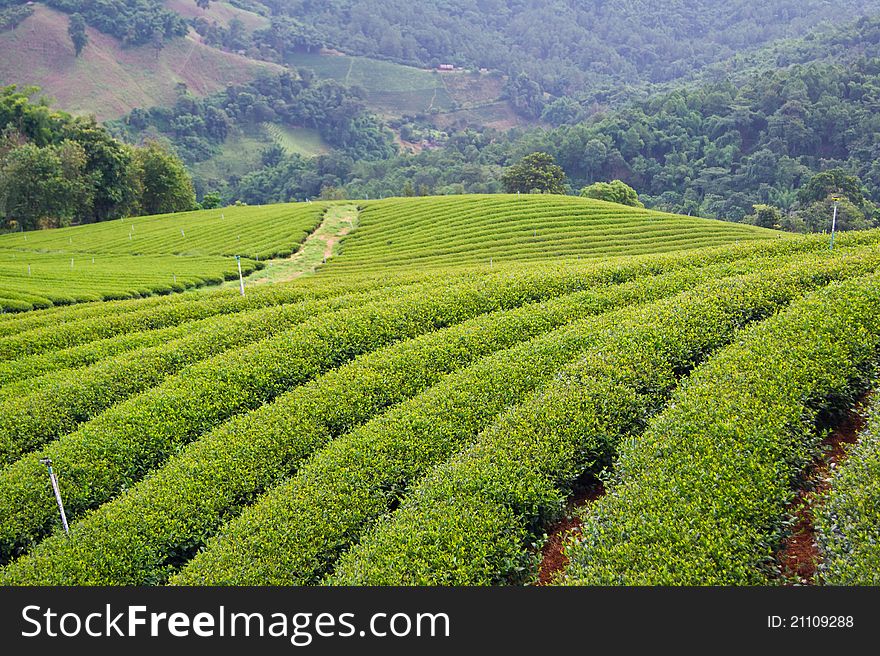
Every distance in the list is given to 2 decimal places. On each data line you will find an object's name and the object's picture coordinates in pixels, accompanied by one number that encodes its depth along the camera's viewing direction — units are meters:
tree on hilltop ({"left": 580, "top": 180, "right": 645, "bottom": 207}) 66.31
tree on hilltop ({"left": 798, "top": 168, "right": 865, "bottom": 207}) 65.69
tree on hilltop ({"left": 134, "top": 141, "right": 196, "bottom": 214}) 70.44
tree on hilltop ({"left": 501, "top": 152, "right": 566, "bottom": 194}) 73.00
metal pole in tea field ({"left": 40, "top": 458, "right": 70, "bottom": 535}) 9.67
